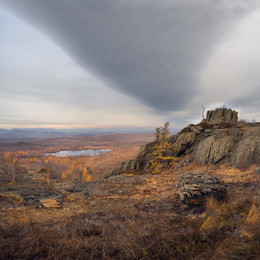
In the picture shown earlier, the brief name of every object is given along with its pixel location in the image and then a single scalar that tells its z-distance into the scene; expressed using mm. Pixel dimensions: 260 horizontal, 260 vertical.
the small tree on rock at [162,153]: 24247
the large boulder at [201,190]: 6602
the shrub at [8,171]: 16783
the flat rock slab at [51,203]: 8634
